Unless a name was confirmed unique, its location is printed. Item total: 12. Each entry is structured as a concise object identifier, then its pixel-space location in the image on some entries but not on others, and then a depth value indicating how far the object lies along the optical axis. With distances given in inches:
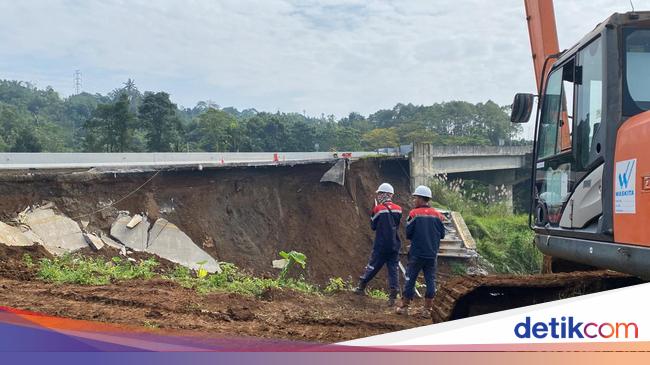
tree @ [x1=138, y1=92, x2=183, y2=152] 1496.1
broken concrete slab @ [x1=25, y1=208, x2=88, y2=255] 466.6
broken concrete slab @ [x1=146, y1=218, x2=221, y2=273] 556.7
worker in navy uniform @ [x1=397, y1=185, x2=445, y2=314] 280.2
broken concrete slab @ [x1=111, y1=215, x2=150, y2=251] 530.9
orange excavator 141.2
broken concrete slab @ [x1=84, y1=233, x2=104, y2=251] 484.4
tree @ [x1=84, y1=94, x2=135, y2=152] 1352.1
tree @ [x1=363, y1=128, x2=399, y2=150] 2583.2
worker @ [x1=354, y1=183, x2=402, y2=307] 325.4
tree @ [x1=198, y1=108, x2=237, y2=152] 1825.8
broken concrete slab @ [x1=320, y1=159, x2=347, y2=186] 766.5
